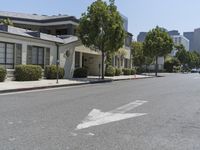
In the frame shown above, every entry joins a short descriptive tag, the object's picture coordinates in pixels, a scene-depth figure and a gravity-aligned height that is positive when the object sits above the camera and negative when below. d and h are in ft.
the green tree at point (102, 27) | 58.70 +13.50
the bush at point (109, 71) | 75.75 +0.67
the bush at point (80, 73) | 62.50 -0.20
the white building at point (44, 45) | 48.08 +7.39
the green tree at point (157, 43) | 97.43 +14.89
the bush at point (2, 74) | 42.58 -0.61
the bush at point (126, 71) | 88.46 +0.92
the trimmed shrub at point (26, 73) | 46.43 -0.34
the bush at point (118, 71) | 81.06 +0.78
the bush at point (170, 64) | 169.62 +8.30
